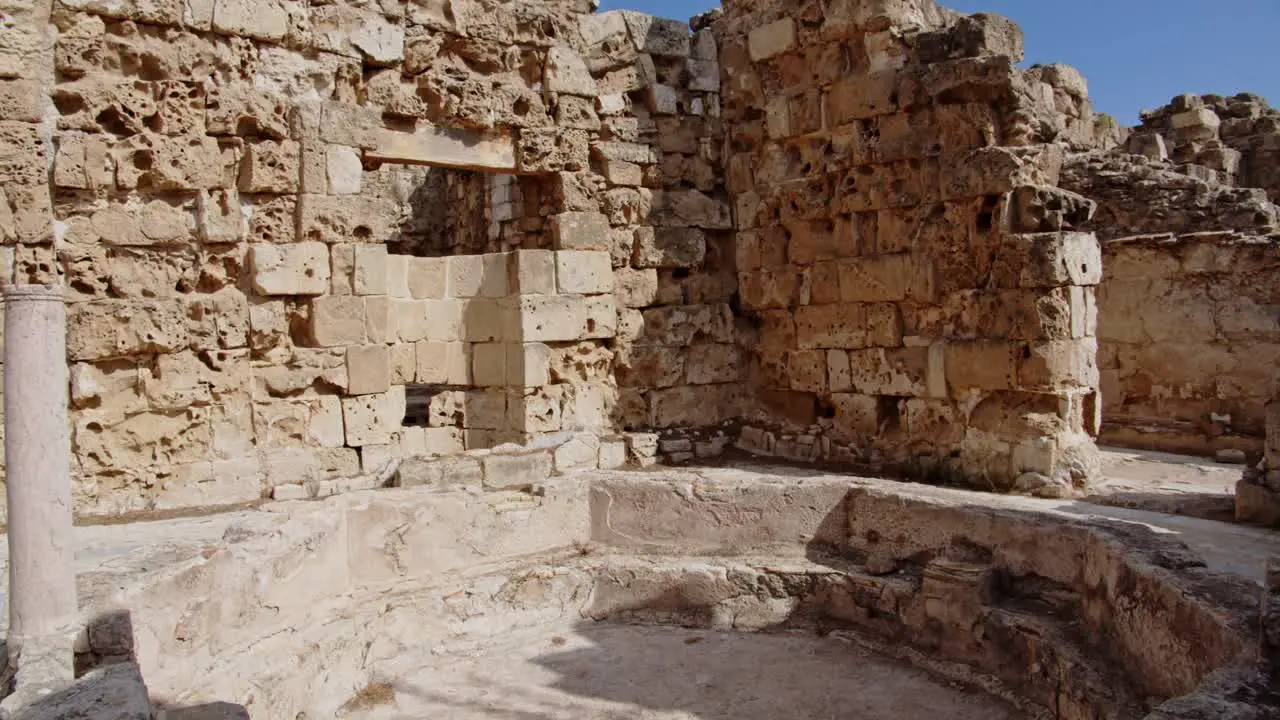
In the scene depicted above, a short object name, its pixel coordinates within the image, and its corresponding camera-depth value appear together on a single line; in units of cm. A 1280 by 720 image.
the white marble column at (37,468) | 364
